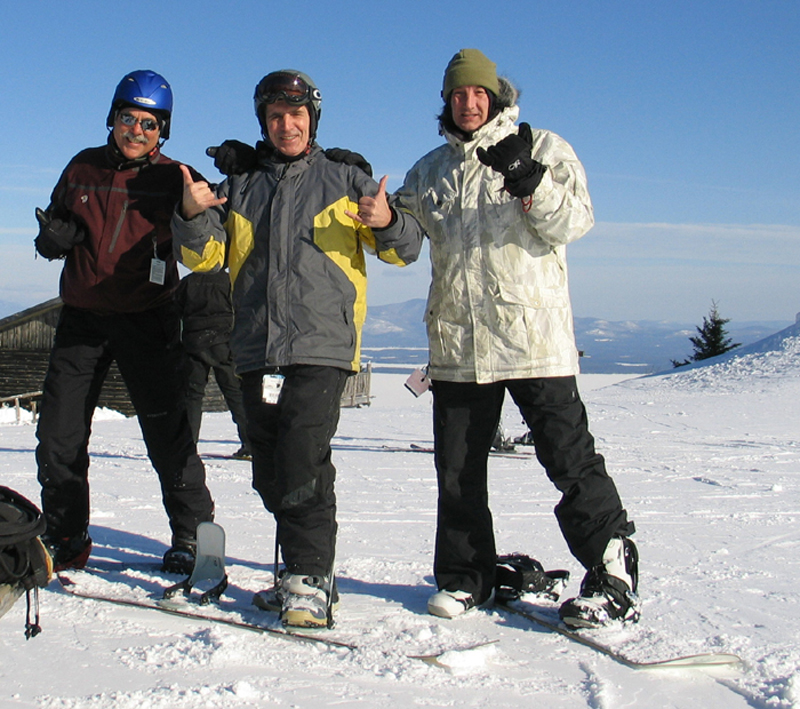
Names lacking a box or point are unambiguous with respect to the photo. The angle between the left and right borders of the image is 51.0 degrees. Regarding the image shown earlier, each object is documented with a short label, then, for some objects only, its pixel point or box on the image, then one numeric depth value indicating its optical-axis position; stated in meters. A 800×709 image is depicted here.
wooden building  22.05
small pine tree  32.09
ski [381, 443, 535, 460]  8.23
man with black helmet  2.78
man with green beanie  2.80
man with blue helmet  3.30
